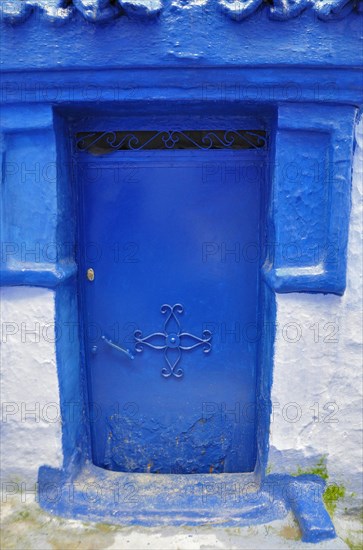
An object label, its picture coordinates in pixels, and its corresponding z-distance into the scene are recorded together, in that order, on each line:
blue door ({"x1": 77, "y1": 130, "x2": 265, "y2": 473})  2.82
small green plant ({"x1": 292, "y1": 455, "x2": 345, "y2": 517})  2.79
